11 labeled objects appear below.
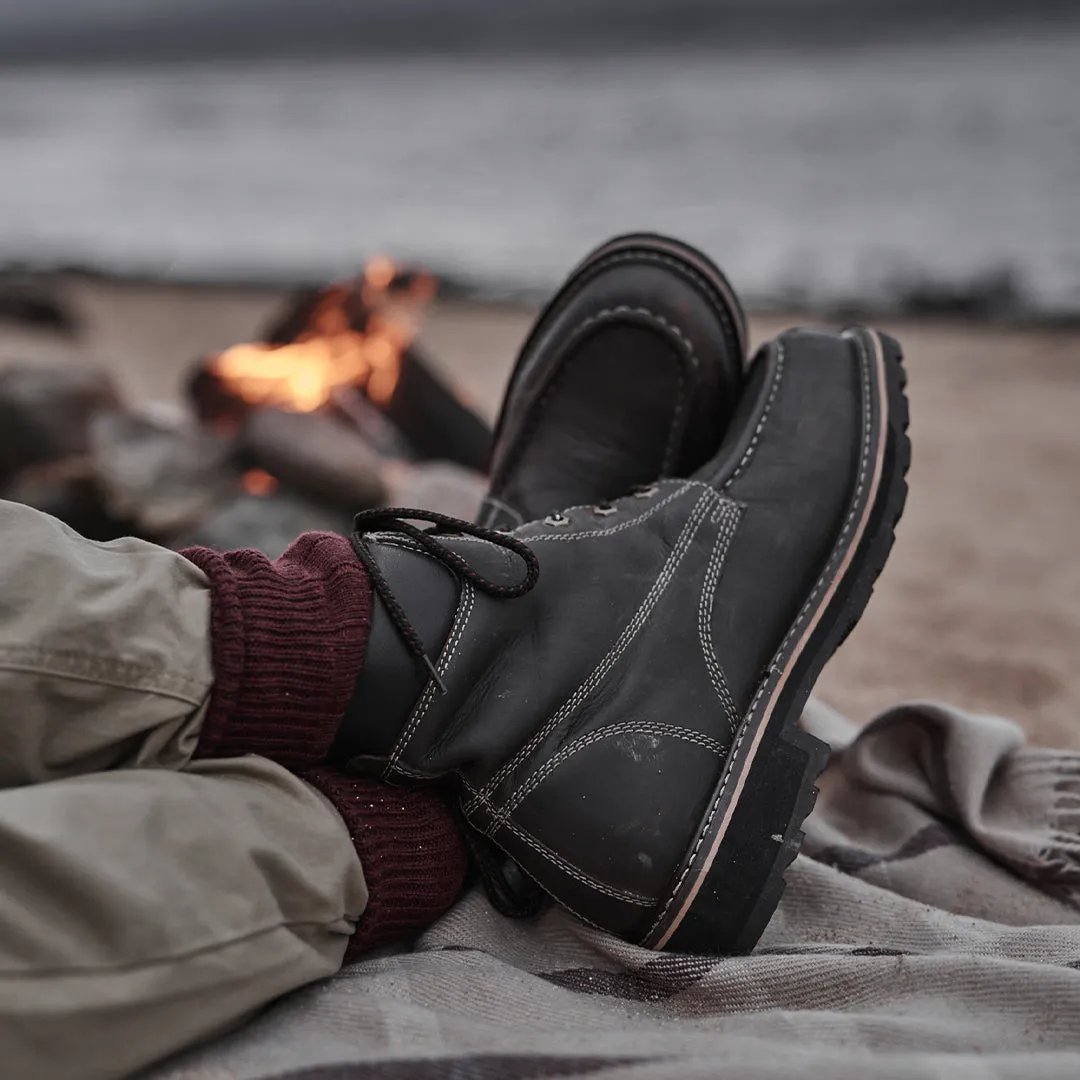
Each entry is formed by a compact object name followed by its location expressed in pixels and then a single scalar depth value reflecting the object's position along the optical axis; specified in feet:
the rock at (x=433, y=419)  9.23
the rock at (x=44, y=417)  9.09
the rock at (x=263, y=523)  7.11
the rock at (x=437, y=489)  7.24
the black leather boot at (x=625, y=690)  3.12
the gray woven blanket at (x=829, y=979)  2.35
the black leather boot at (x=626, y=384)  4.80
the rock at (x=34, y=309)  17.34
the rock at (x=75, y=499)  8.01
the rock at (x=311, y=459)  7.68
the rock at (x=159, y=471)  7.73
